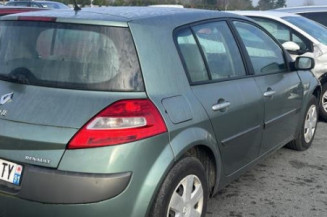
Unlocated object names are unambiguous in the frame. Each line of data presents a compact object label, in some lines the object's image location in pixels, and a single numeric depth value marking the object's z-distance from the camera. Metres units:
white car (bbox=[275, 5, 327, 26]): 8.63
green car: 2.37
